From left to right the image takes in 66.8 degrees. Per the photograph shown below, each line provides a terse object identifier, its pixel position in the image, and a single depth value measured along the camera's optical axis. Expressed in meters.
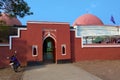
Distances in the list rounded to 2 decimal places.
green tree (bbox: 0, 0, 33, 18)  8.10
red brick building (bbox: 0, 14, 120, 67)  8.19
